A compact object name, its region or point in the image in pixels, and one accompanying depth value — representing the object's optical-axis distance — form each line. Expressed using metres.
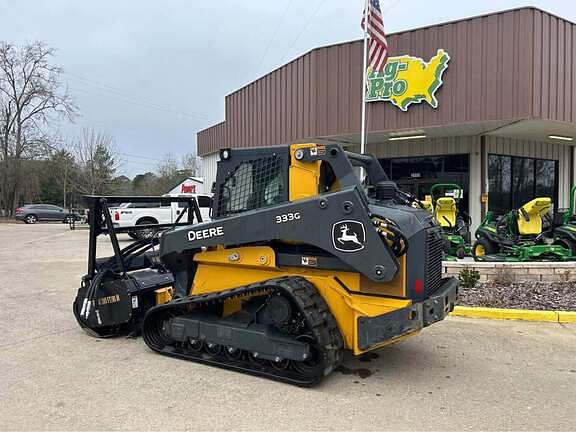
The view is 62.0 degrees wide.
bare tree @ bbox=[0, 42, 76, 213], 39.56
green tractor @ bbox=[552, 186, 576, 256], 9.40
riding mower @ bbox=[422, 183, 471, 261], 10.73
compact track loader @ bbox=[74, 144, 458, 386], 3.96
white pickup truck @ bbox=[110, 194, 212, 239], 17.73
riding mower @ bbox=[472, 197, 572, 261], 9.52
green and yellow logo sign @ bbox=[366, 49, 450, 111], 12.45
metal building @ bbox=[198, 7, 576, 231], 11.48
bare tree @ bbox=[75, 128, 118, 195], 37.19
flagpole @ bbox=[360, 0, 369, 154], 9.93
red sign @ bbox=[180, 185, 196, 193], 31.97
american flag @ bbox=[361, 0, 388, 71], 9.98
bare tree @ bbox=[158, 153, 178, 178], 54.86
